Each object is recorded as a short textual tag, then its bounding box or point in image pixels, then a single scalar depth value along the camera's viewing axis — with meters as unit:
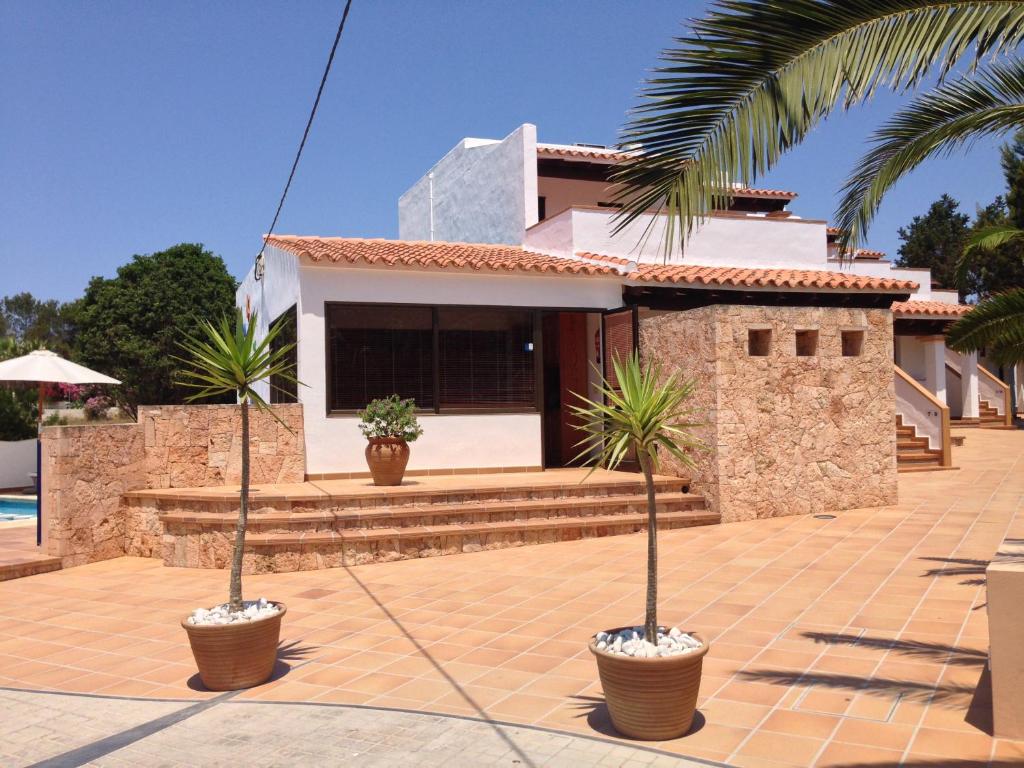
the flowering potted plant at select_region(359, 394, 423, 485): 10.55
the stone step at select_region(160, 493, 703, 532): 9.31
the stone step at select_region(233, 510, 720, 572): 9.15
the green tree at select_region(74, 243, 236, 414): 35.25
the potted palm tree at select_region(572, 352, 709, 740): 4.26
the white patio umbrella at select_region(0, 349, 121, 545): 14.01
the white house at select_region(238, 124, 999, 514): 11.84
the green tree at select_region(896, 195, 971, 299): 46.88
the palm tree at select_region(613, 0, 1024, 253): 3.93
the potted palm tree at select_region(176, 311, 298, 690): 5.32
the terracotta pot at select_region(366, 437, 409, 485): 10.52
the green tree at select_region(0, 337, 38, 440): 20.36
